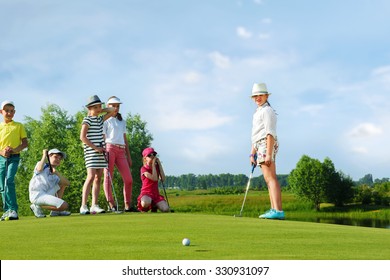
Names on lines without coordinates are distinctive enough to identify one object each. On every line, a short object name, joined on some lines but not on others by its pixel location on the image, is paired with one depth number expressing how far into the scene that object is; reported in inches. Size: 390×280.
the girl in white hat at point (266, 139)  446.6
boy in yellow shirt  513.7
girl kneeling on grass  540.7
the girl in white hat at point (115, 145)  532.7
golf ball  290.7
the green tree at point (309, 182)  3673.7
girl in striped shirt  515.2
